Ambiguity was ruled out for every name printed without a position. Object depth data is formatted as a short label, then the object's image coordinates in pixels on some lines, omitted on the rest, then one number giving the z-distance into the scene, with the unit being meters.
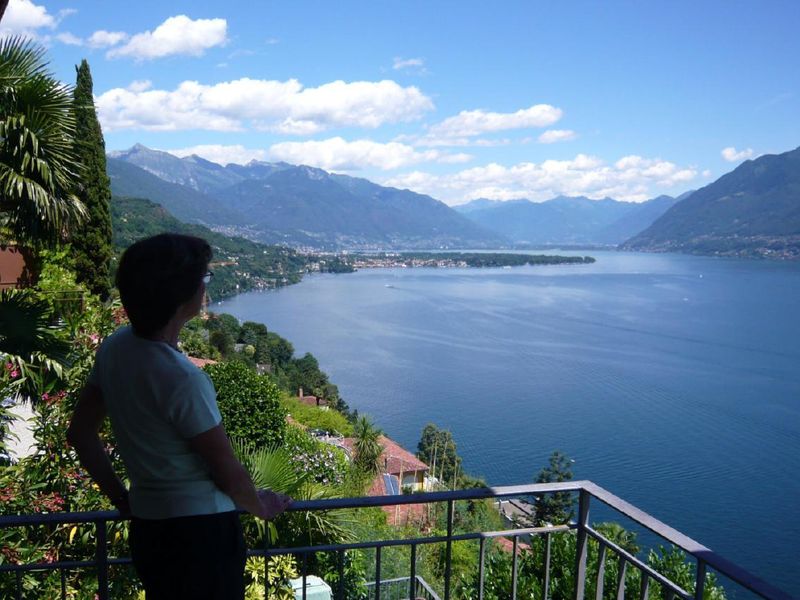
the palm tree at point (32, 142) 3.74
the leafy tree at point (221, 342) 34.83
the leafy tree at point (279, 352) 39.34
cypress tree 13.73
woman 1.28
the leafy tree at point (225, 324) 40.64
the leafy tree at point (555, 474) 21.07
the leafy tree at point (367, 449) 17.09
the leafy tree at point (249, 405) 11.00
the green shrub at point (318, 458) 10.05
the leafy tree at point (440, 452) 24.30
